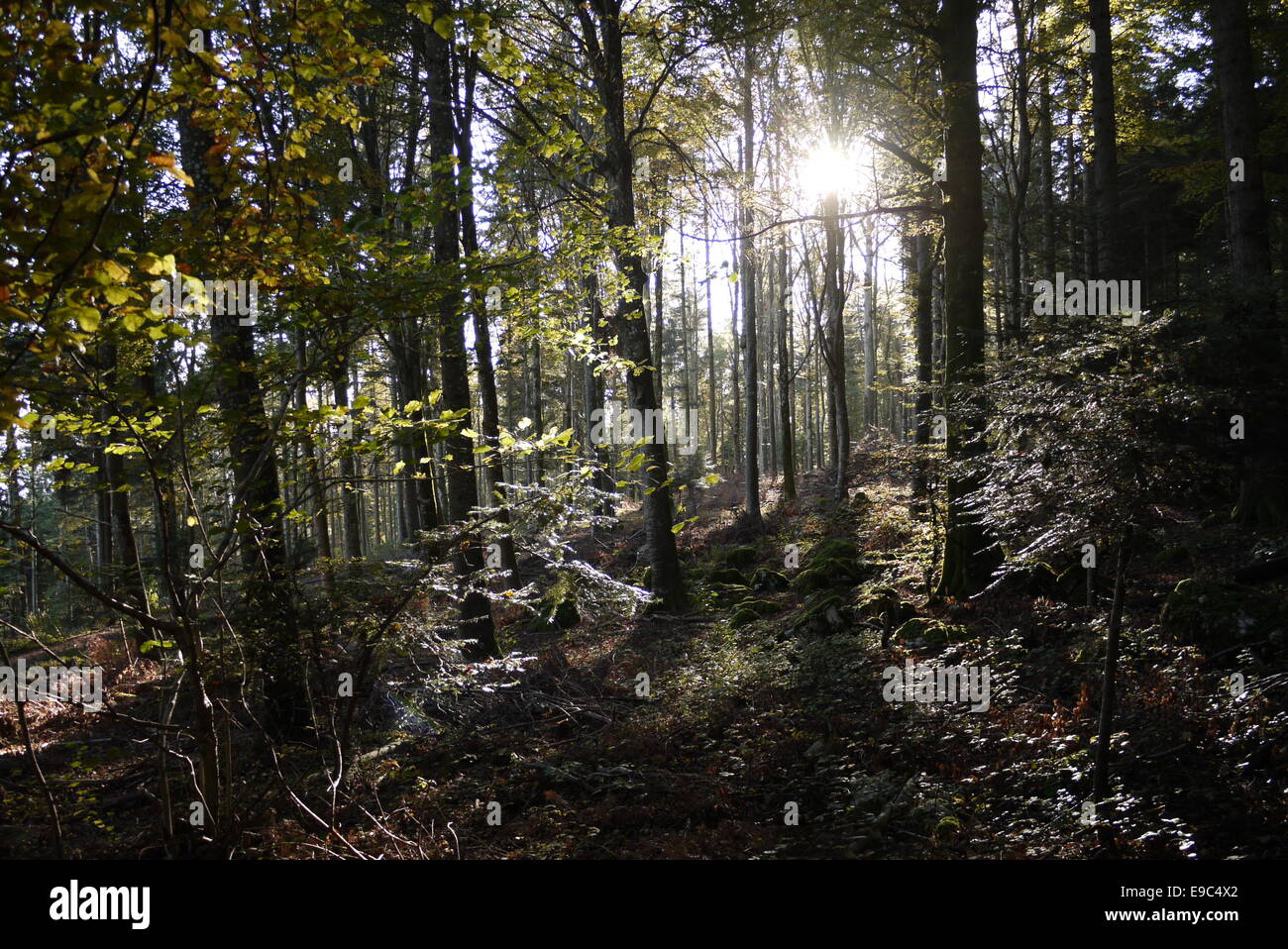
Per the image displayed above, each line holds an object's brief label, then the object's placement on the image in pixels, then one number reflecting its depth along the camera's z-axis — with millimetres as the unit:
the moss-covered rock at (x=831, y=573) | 11805
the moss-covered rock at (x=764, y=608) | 11414
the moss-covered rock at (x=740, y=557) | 15125
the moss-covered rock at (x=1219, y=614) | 5801
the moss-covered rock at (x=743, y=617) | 10986
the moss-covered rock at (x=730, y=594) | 12555
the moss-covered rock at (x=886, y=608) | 9031
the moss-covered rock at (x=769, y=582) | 12898
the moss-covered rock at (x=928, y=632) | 7918
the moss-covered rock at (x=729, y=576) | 13633
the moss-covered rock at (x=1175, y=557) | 8133
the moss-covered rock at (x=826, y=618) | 9547
